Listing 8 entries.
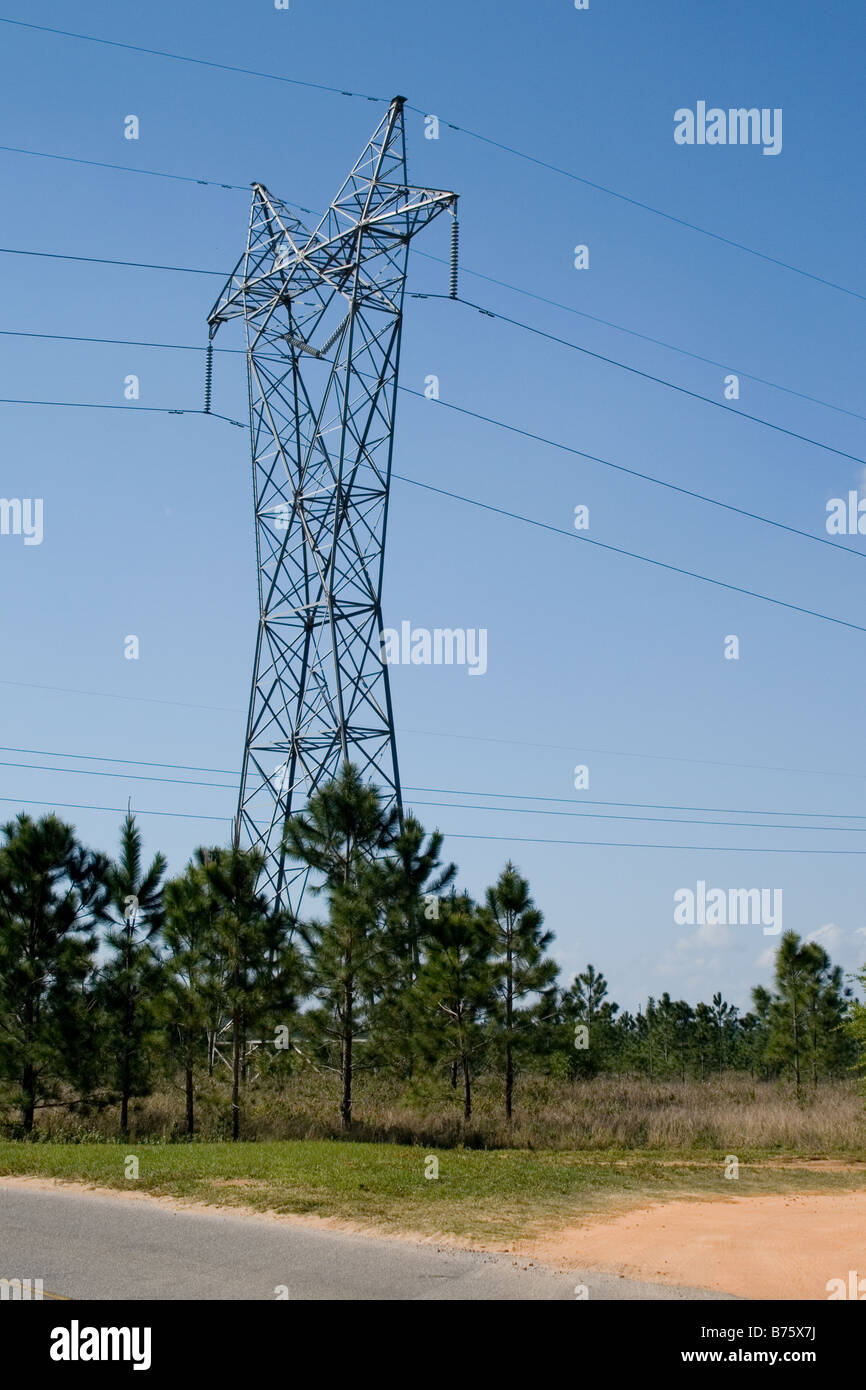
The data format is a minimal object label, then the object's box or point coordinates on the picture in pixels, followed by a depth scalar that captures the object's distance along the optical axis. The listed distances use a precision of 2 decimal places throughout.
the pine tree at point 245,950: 24.78
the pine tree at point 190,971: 24.77
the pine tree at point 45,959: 25.05
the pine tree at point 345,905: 24.69
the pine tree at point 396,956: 24.80
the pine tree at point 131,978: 25.62
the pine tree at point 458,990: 26.52
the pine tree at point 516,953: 26.86
